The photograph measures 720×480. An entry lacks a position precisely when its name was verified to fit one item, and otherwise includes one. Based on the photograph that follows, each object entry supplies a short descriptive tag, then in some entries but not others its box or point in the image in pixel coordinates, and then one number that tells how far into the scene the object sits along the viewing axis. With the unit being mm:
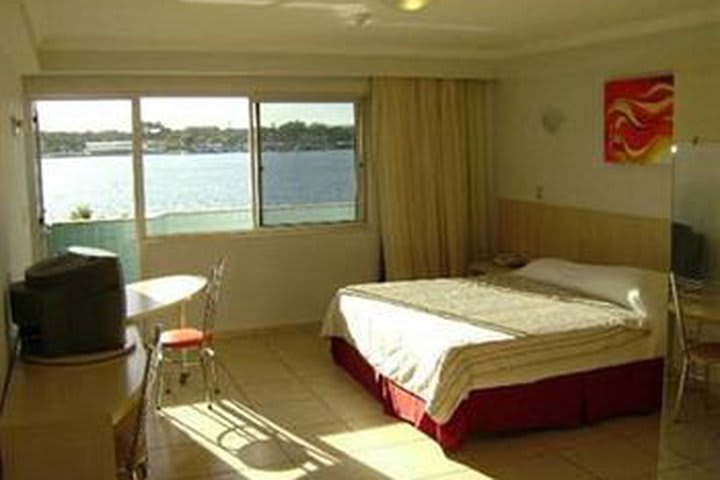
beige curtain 6312
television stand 2434
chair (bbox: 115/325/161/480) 2773
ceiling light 3271
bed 3900
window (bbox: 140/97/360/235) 5996
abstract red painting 4871
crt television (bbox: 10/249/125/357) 3020
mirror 3404
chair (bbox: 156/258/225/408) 4484
